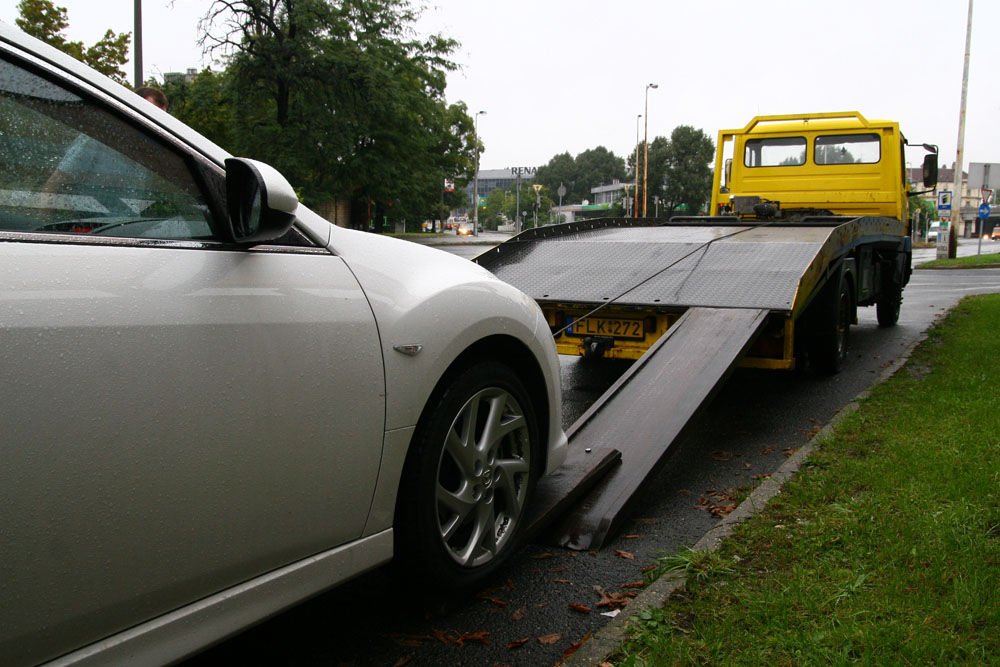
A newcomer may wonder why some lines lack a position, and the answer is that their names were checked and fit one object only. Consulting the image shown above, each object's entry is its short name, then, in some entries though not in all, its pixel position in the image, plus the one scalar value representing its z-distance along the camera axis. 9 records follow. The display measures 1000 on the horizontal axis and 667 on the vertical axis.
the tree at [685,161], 78.75
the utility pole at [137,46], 14.08
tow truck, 4.49
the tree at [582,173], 147.50
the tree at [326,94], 26.55
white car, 1.69
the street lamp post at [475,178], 62.72
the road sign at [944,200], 28.86
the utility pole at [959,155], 29.29
